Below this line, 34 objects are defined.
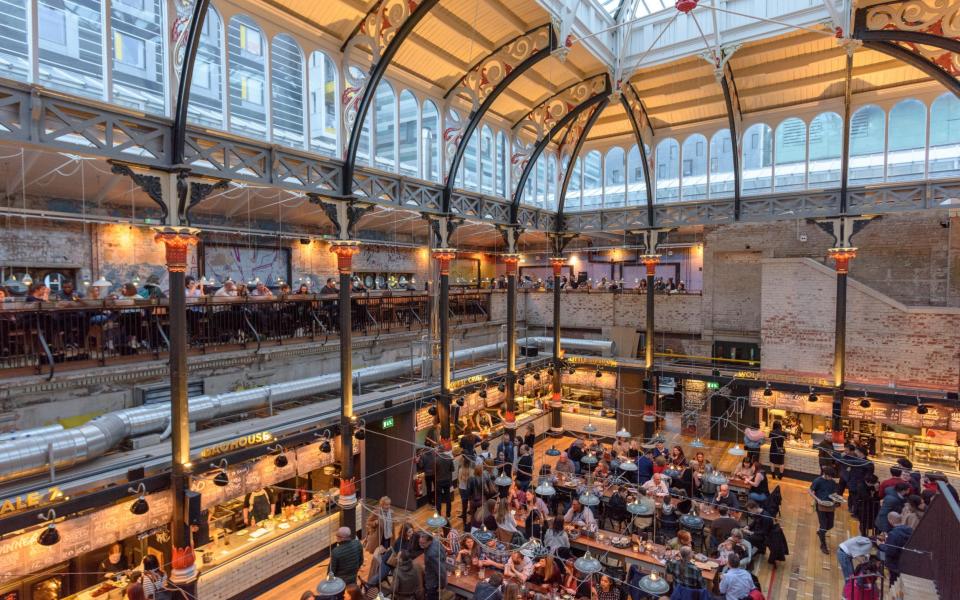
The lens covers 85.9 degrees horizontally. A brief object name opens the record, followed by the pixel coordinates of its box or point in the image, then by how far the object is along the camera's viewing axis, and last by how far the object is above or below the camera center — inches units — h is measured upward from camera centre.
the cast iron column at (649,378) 666.2 -124.7
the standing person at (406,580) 274.4 -158.4
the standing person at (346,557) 288.4 -154.7
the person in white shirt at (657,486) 400.2 -159.6
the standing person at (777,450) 560.7 -183.3
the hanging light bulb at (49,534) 249.4 -122.5
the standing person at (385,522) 355.6 -168.6
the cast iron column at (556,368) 709.3 -118.5
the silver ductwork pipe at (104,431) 256.2 -85.8
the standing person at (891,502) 360.2 -153.7
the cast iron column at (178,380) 300.5 -57.2
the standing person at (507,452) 494.9 -164.4
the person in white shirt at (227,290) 423.4 -6.0
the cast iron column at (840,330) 546.9 -49.2
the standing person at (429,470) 469.4 -171.3
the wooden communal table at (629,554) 309.1 -171.8
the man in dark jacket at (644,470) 449.4 -162.5
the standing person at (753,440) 538.0 -164.0
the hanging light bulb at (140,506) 279.0 -121.3
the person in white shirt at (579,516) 355.9 -163.5
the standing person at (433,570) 281.1 -157.2
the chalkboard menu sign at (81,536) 249.8 -134.3
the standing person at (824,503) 401.1 -170.7
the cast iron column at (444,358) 522.9 -76.8
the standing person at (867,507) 424.2 -185.1
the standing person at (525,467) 460.0 -164.2
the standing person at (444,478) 446.3 -170.2
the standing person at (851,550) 296.2 -154.5
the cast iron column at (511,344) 624.8 -74.6
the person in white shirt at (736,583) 260.5 -153.3
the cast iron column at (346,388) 408.8 -85.1
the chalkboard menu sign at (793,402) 583.5 -138.8
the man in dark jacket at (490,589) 255.6 -153.8
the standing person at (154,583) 286.0 -170.2
